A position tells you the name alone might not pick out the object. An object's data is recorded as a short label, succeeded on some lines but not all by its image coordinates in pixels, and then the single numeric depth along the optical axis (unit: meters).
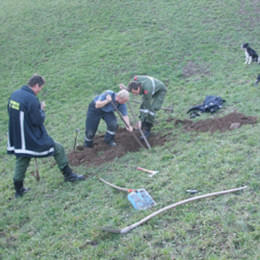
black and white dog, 10.52
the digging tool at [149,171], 5.27
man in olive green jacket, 6.64
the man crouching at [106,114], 6.39
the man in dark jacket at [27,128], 4.77
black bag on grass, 7.63
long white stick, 3.94
